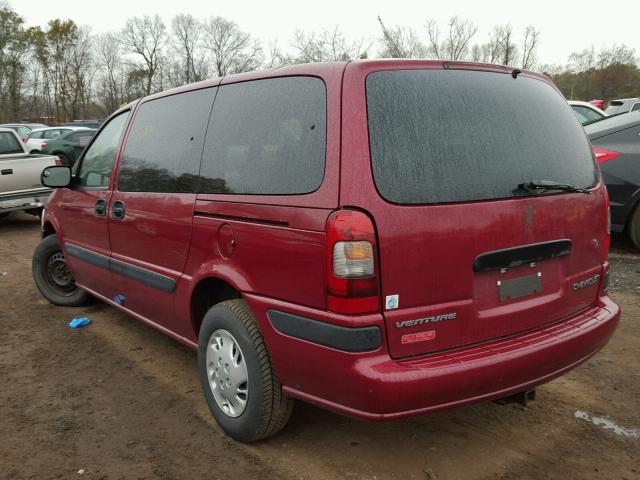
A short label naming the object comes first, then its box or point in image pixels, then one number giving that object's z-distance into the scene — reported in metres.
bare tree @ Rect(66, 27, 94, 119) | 56.78
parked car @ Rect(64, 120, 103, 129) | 29.94
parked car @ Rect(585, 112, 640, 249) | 6.24
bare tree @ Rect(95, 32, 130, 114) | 57.44
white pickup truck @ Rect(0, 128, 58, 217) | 9.26
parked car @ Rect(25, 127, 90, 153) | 19.16
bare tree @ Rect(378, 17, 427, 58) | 39.11
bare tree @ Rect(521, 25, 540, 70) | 47.66
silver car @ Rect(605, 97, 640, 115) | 15.47
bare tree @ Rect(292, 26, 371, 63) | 38.60
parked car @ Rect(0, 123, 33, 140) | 24.07
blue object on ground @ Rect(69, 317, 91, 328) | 4.66
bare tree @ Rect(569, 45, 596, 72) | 62.85
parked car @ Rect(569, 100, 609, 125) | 9.90
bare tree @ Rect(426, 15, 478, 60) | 43.65
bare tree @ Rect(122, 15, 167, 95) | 54.41
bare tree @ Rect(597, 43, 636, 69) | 58.06
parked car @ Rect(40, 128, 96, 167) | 17.28
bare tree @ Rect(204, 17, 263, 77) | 49.72
